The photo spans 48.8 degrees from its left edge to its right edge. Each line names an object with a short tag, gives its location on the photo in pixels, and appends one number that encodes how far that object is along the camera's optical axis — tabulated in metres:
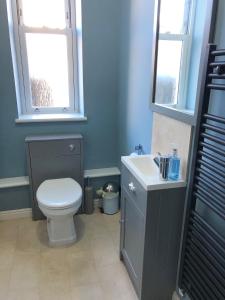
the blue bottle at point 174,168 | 1.37
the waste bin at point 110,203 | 2.49
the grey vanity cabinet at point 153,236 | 1.36
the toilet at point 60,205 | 1.92
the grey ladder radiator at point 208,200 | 1.08
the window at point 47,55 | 2.34
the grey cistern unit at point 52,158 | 2.28
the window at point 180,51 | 1.23
